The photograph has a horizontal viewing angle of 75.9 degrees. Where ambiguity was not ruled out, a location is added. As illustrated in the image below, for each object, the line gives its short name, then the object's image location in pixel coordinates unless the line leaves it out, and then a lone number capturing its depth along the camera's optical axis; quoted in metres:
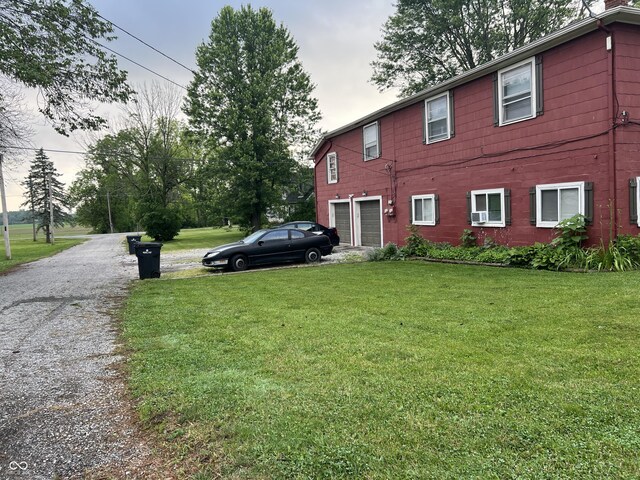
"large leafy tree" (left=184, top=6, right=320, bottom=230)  26.55
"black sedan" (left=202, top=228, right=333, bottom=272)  12.39
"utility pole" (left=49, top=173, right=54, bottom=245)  35.44
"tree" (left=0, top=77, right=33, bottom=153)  12.84
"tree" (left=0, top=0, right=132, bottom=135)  9.41
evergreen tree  51.84
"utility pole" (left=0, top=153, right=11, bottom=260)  19.85
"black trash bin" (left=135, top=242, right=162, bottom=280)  11.17
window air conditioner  12.11
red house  8.99
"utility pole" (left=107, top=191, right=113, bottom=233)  60.06
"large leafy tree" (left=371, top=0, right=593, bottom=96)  21.86
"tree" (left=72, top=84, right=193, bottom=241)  31.85
